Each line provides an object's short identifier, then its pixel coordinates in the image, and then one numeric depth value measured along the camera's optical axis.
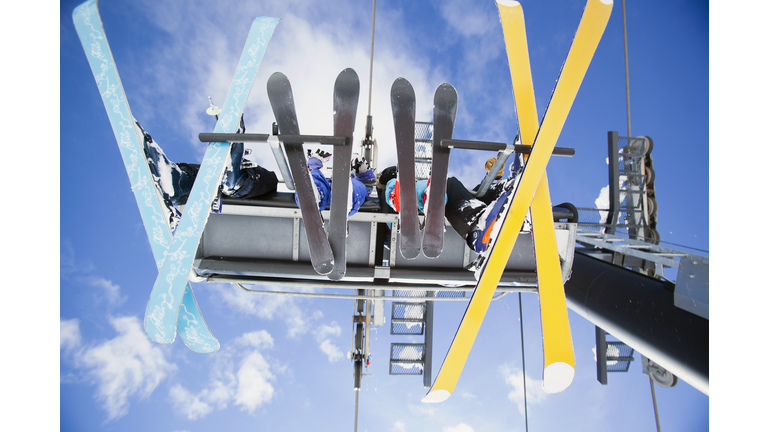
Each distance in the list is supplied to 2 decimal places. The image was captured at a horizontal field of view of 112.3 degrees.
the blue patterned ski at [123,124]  1.56
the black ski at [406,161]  1.51
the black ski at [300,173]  1.43
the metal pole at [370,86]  3.79
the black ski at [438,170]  1.51
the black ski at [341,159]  1.47
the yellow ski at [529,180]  1.42
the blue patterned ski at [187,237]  1.49
